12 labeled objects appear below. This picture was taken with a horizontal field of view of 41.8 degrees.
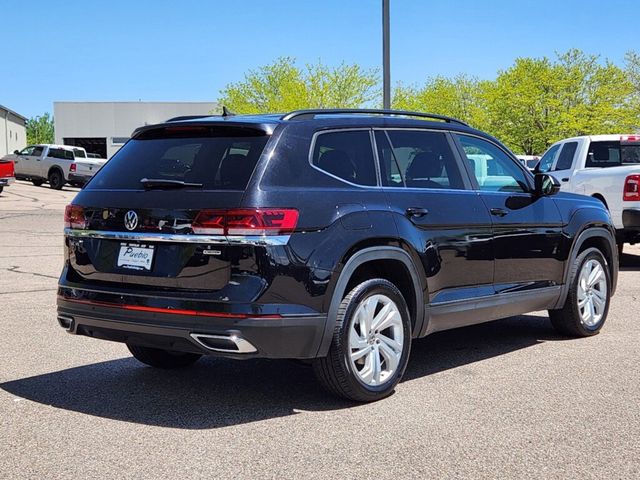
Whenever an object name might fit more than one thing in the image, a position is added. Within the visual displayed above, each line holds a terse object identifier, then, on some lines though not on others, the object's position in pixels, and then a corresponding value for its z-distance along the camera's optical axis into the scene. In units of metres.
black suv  4.71
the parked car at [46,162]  37.28
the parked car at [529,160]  32.00
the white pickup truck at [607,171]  12.55
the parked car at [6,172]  29.61
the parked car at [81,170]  36.72
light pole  14.66
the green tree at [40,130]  153.88
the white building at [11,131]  76.69
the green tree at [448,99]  67.44
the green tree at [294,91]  60.12
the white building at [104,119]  73.69
